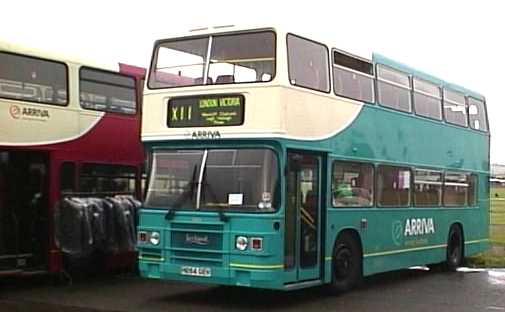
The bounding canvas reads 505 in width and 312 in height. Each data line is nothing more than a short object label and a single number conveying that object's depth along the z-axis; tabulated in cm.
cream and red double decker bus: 1309
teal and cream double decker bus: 1134
